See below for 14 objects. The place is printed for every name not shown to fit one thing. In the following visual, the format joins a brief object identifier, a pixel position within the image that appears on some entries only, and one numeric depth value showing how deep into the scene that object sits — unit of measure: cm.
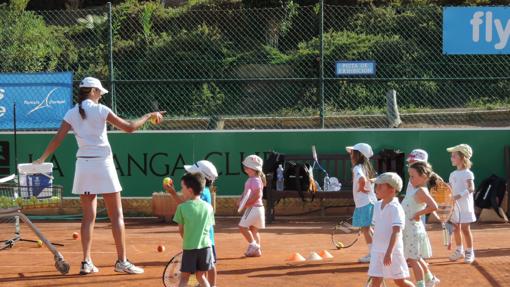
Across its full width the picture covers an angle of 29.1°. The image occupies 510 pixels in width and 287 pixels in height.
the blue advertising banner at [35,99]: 1537
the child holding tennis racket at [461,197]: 1084
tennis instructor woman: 958
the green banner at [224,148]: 1545
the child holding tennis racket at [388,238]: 801
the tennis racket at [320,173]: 1499
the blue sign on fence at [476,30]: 1562
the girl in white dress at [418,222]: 878
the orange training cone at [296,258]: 1070
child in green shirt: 795
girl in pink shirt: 1136
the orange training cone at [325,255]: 1097
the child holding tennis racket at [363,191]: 1080
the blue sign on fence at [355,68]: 1556
